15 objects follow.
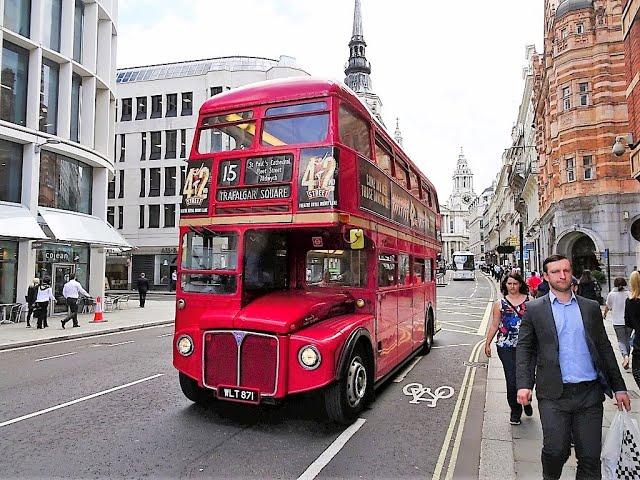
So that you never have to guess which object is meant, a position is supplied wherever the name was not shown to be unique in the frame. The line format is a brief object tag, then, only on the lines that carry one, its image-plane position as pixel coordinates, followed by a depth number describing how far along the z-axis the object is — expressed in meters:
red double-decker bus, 5.98
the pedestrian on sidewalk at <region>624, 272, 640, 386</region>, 6.94
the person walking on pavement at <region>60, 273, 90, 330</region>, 17.62
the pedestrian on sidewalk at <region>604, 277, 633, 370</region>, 9.34
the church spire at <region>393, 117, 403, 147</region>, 144.75
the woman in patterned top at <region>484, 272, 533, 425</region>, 6.39
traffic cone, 20.14
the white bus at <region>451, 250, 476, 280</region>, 56.59
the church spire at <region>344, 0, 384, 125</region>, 99.31
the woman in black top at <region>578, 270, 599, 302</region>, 13.63
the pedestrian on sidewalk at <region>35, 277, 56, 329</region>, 17.56
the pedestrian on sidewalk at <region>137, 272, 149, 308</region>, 27.27
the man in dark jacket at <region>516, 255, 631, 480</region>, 3.79
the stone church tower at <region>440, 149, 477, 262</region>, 160.00
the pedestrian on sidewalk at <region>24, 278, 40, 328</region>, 18.20
